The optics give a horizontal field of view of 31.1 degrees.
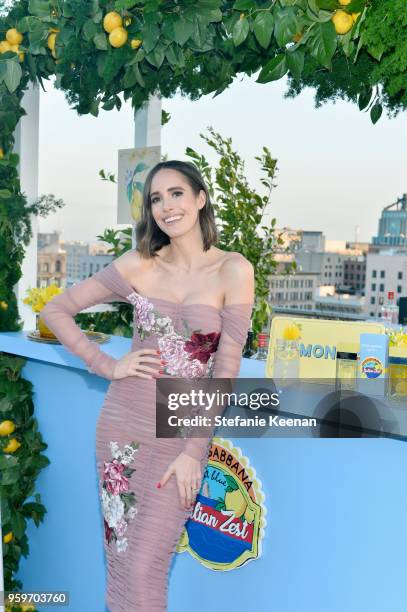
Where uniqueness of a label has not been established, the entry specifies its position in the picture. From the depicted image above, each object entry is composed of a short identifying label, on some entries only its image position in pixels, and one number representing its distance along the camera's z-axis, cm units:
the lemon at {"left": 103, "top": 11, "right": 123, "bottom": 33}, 183
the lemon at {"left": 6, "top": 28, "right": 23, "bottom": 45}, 221
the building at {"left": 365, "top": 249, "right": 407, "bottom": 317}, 4092
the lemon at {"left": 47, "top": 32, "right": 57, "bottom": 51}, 212
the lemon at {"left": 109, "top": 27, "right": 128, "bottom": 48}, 184
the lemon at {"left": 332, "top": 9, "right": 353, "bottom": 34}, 149
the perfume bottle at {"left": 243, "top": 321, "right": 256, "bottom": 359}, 277
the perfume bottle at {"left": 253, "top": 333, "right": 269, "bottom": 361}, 257
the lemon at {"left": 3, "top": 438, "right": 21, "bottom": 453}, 259
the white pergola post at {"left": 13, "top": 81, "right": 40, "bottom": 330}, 261
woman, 168
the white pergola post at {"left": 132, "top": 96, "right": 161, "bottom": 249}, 270
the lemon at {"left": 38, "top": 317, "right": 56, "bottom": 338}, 247
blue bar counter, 165
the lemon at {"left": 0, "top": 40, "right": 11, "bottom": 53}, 223
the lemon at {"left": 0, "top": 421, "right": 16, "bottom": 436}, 258
